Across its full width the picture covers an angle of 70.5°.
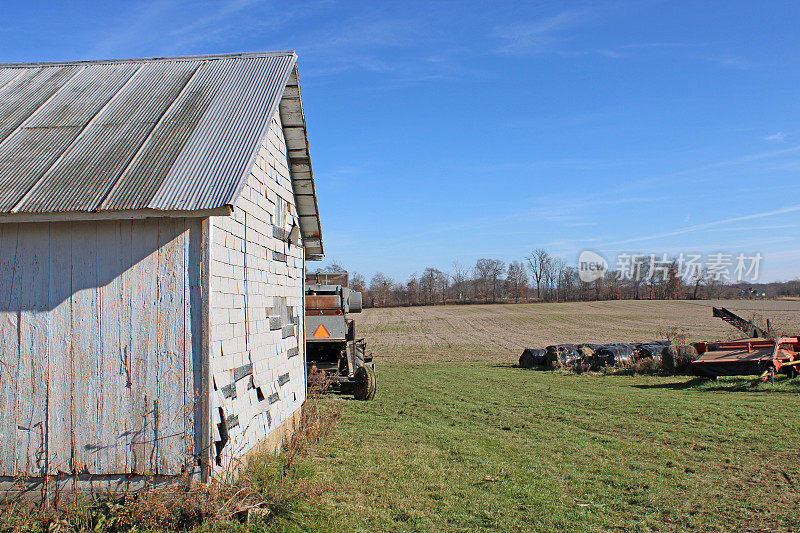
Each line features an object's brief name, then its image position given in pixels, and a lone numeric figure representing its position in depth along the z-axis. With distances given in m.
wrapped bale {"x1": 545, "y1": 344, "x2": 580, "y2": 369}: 22.83
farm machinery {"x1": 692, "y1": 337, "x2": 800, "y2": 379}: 15.55
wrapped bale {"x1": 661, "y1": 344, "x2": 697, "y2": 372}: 19.12
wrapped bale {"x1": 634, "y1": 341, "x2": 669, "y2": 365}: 21.36
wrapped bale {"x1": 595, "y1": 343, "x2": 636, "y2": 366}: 21.48
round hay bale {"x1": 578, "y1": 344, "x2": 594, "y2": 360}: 22.89
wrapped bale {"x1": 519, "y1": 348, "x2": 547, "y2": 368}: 24.17
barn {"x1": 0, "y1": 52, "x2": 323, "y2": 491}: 5.45
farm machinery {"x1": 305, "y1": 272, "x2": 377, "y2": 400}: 14.79
